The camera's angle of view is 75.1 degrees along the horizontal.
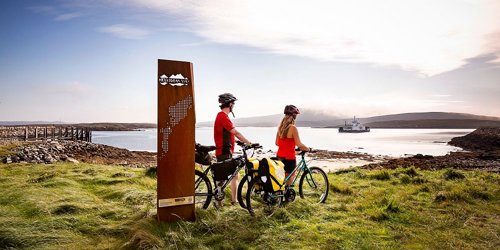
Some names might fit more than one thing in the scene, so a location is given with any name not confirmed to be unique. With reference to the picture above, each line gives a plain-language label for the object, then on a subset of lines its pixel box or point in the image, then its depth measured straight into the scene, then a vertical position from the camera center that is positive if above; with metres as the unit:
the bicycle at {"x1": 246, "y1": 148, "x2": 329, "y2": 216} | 6.22 -1.49
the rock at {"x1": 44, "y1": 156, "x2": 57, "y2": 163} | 17.09 -2.01
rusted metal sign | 5.36 -0.31
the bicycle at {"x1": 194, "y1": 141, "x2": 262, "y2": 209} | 6.09 -1.00
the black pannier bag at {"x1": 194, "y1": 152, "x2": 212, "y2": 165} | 6.03 -0.65
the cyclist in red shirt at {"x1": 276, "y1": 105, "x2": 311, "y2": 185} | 6.79 -0.33
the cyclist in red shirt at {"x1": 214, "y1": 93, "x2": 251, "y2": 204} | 6.02 -0.14
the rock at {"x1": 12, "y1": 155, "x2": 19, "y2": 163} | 16.52 -1.89
